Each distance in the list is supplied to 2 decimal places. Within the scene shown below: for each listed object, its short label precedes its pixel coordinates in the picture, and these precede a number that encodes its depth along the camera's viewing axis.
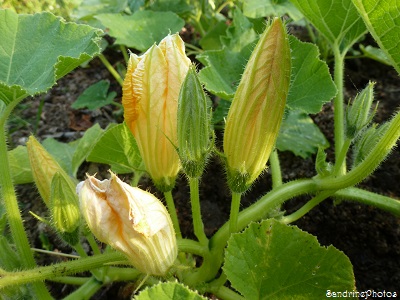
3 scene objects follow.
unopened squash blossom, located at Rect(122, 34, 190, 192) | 0.20
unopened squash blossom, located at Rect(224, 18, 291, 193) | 0.18
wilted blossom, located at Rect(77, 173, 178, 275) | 0.17
